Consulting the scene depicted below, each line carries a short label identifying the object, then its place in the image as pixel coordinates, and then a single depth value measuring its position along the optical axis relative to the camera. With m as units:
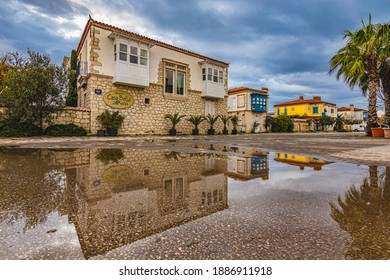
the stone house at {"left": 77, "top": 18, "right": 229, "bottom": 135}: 14.53
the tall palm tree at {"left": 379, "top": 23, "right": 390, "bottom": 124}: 13.73
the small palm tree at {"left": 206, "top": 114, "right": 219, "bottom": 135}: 19.87
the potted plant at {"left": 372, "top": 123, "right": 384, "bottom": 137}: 13.56
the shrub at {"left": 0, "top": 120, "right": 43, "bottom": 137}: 11.32
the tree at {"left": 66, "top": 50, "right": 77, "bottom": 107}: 12.98
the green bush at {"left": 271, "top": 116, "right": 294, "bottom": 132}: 30.51
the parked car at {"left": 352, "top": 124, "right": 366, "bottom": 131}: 48.21
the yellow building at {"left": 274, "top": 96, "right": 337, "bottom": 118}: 44.12
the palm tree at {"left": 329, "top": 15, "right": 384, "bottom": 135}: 13.93
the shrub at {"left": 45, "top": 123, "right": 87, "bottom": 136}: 12.44
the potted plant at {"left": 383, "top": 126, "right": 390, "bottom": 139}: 12.40
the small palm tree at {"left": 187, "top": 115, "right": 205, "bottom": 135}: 18.70
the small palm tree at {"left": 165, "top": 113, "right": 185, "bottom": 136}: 17.11
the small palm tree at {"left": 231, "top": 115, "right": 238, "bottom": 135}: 22.75
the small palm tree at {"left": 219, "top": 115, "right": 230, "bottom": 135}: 21.09
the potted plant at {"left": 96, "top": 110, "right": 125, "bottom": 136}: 13.90
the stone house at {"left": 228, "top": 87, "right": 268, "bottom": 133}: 28.34
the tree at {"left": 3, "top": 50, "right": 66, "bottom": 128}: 11.30
